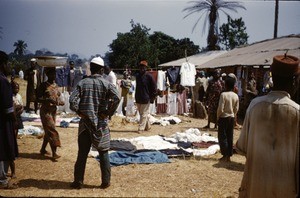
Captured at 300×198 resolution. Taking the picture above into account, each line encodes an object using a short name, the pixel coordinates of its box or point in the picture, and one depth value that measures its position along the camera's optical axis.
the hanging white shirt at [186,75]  13.45
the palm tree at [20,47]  65.12
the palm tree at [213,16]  24.42
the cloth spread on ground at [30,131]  8.46
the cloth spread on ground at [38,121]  10.07
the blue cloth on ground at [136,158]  6.14
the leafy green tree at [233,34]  43.97
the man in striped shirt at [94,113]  4.48
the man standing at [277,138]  2.41
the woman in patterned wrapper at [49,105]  6.01
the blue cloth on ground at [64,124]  9.97
